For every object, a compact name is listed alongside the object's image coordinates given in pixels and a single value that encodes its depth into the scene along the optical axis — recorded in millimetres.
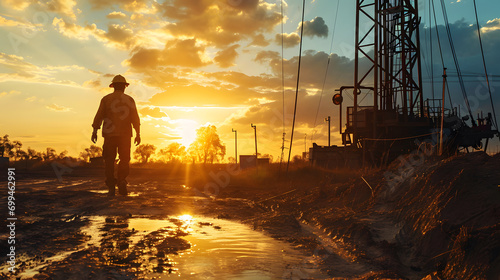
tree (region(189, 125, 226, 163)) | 108681
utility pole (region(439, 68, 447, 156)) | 9320
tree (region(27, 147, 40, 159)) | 95350
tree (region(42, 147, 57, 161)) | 97212
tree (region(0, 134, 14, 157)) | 92012
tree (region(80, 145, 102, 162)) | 104219
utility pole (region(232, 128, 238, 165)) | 84906
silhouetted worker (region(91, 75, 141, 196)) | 8414
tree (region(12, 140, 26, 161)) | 93688
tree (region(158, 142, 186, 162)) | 115338
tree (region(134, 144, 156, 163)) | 121438
